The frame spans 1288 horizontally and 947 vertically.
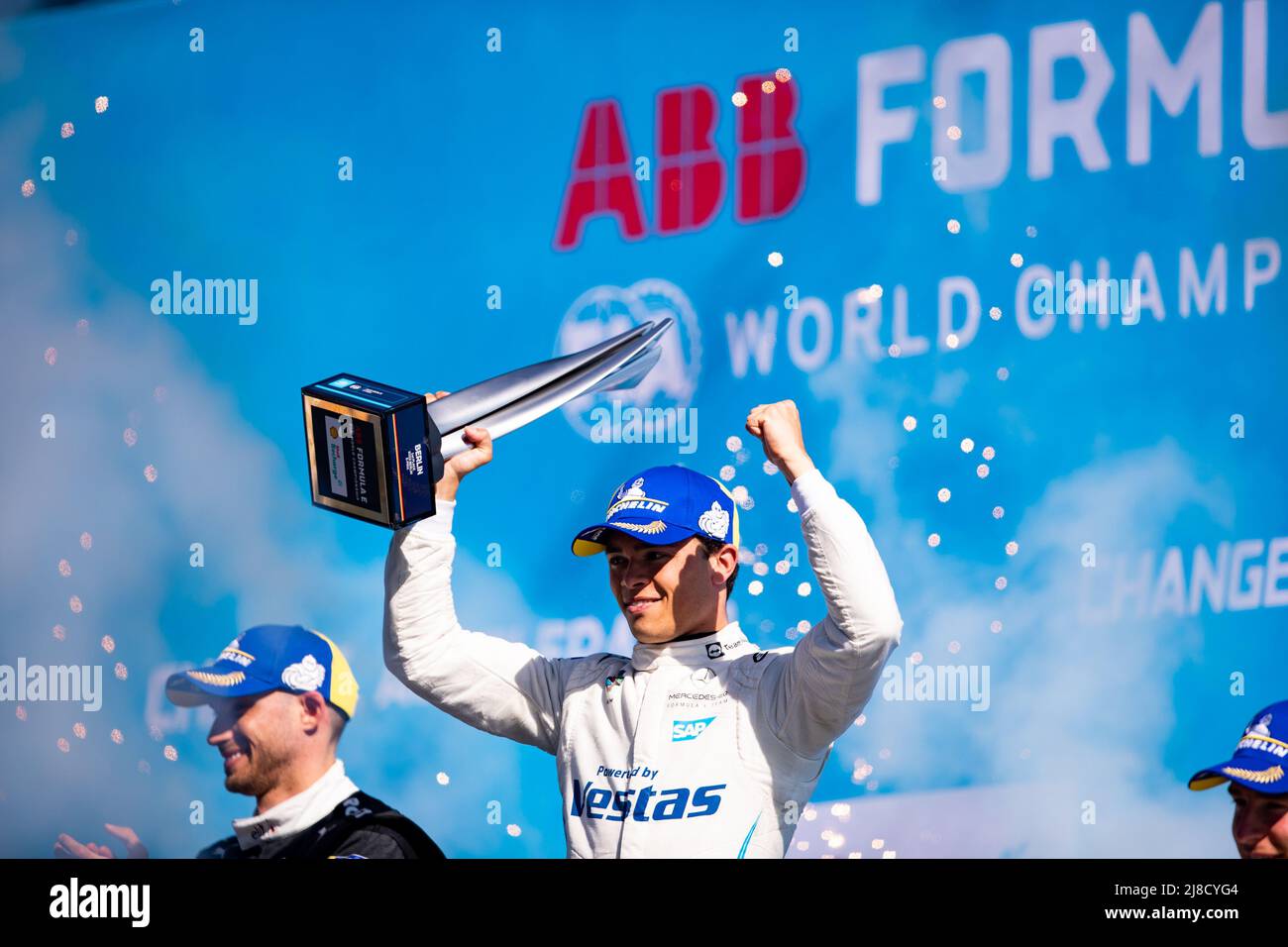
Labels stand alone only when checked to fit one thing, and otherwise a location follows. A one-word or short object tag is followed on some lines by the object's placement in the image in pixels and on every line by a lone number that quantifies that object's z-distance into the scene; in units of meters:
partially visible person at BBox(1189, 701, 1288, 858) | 6.53
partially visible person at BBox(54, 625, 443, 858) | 6.84
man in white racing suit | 6.01
